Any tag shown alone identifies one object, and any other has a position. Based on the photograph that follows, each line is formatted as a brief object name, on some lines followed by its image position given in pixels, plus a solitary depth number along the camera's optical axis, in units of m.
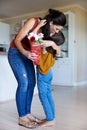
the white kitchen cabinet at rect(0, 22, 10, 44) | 7.02
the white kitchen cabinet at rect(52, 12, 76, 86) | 5.71
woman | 1.87
